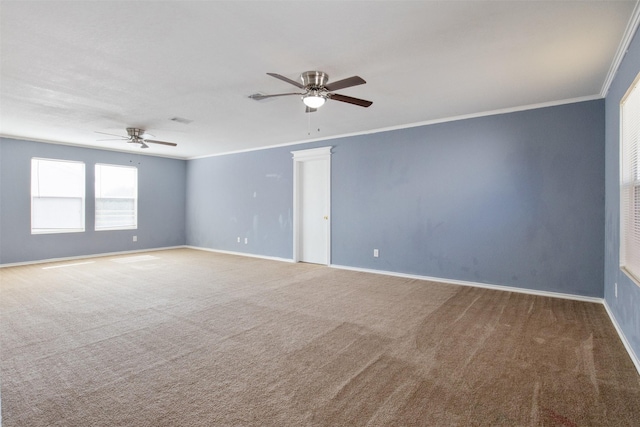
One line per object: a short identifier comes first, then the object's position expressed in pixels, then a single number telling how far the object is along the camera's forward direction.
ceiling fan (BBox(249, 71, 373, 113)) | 3.11
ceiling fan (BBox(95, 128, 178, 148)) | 5.53
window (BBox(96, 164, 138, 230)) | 7.39
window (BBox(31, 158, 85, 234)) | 6.47
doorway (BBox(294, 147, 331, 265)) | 6.42
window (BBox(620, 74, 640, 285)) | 2.55
